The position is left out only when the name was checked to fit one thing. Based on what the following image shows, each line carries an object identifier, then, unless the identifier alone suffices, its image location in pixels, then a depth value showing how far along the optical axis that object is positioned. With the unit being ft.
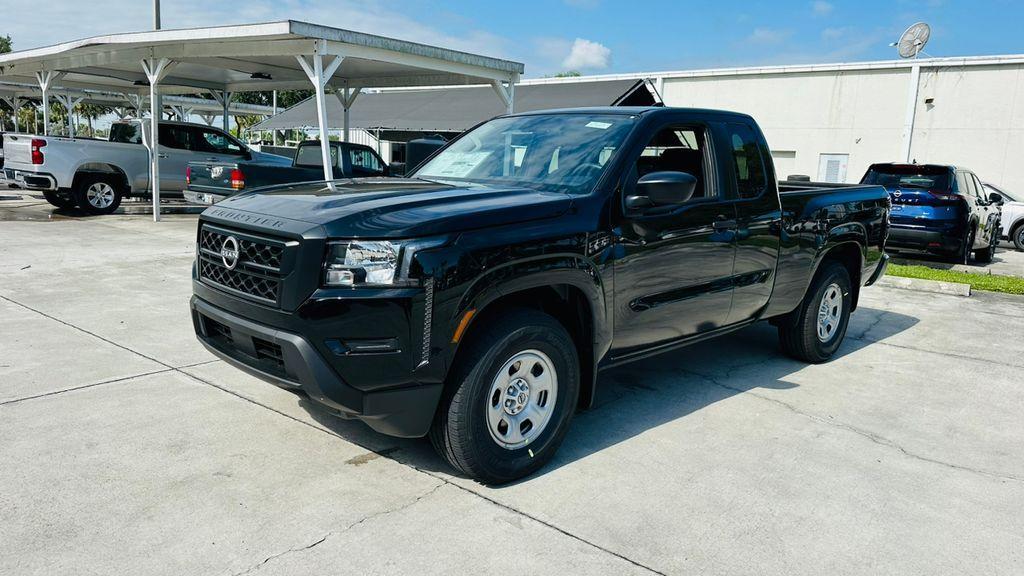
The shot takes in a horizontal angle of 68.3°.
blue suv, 40.09
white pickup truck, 46.80
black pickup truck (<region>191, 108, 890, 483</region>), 10.56
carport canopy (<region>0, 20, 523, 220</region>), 40.42
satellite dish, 64.69
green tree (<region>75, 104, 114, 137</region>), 214.90
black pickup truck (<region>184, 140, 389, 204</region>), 43.21
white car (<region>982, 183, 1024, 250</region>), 56.44
